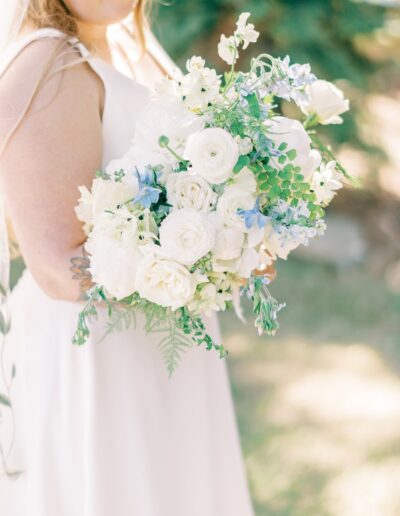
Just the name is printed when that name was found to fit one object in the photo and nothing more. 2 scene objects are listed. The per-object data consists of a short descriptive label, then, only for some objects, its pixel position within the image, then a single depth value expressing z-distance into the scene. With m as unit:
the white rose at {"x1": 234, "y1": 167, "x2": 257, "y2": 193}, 1.41
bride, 1.51
